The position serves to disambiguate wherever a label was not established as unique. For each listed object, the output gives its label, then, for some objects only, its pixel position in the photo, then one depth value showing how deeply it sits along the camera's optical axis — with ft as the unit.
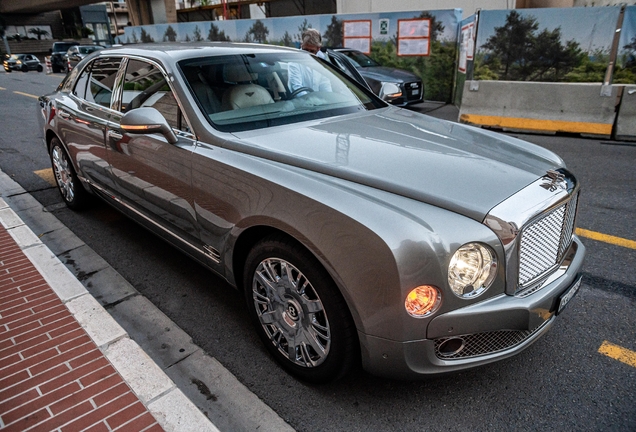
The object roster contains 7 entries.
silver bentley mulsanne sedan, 6.51
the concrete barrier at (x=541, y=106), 26.53
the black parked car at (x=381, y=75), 36.78
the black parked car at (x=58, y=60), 96.99
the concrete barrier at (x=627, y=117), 25.58
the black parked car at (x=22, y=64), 108.88
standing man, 11.25
